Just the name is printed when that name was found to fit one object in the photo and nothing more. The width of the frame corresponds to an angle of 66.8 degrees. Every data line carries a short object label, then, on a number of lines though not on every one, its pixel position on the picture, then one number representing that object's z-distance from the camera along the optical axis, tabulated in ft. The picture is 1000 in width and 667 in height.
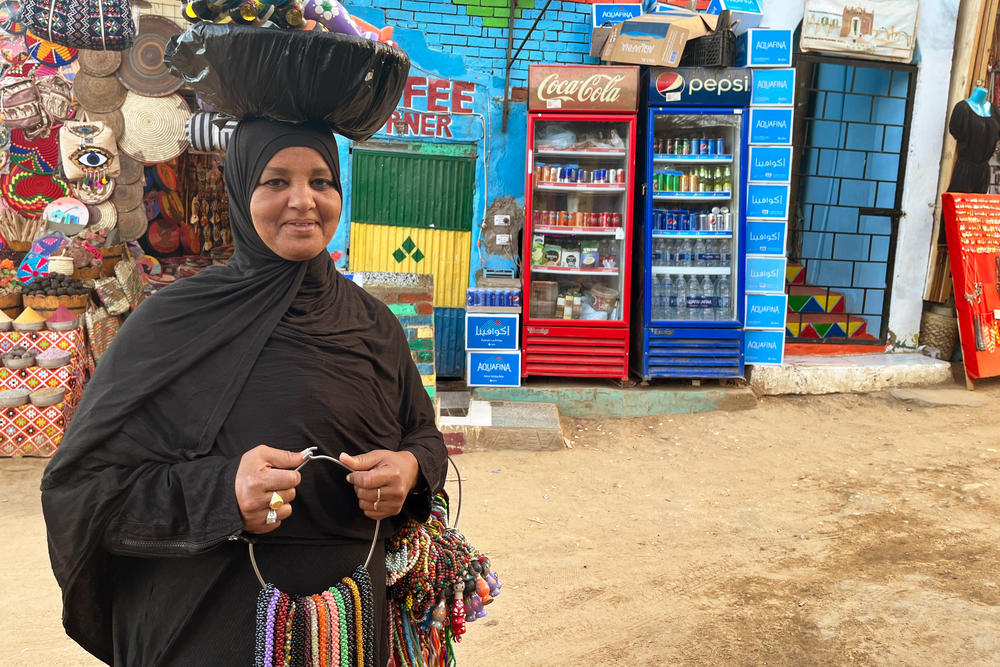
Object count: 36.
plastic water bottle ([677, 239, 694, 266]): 22.63
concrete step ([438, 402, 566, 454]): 18.94
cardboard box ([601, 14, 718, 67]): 21.11
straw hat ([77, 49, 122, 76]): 20.49
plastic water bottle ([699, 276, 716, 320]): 22.52
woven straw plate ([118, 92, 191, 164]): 20.89
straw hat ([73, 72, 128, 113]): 20.66
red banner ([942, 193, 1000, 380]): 24.00
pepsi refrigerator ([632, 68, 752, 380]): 21.58
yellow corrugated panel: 23.44
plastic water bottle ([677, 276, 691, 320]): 22.66
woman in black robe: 4.51
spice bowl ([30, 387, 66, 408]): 17.26
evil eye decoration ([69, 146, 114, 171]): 20.83
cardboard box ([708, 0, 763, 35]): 23.34
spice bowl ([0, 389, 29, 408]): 17.12
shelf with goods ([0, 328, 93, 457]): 17.30
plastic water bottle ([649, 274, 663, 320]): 22.89
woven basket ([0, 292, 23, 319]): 17.83
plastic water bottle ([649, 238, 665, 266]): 22.63
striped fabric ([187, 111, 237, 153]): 19.99
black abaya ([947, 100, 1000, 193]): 23.81
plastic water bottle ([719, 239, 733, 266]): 22.72
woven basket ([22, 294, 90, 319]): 17.80
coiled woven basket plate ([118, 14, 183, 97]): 20.70
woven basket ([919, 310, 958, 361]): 25.07
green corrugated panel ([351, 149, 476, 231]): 23.04
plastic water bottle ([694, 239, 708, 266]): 22.70
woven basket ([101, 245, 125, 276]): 20.80
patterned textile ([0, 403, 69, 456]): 17.37
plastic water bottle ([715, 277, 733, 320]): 22.57
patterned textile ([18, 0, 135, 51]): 16.06
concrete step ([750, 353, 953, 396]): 23.26
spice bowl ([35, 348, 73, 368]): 17.34
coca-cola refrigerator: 21.76
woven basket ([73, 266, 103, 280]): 19.67
